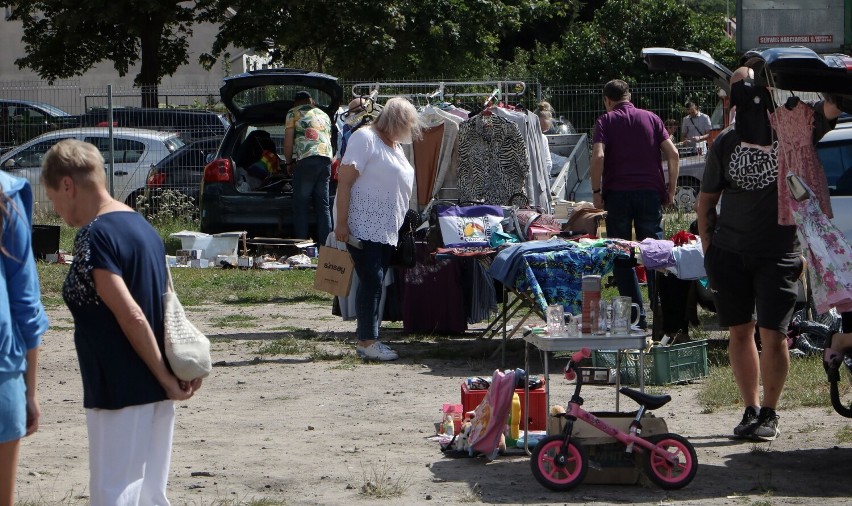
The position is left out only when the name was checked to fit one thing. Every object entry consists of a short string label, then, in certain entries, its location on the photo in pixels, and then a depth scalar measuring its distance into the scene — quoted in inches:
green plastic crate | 635.0
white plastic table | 475.7
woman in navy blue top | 318.4
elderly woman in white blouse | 684.3
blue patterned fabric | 652.6
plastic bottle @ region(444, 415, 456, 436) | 514.4
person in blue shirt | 298.2
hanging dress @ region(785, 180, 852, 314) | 437.5
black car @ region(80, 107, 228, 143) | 1487.2
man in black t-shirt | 498.9
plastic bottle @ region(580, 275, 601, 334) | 483.0
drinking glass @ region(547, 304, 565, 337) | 491.5
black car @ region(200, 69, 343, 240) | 1141.5
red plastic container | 516.2
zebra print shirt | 890.3
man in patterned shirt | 1075.2
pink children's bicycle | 437.8
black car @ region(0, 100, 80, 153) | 1554.1
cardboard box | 448.4
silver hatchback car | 1387.5
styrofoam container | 1152.7
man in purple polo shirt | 724.8
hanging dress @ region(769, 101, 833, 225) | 465.1
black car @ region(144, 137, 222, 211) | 1364.0
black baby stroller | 675.5
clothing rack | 1025.3
